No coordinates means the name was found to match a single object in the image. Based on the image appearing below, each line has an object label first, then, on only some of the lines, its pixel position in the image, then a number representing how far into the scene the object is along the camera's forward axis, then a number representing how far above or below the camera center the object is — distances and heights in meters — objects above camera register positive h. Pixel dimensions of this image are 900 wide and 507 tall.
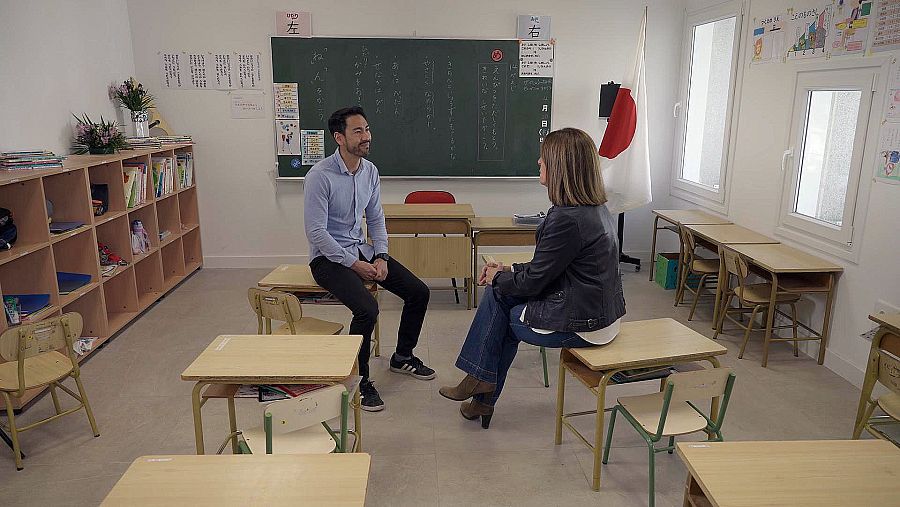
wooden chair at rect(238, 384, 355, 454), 2.10 -1.02
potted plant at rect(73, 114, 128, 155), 4.73 -0.15
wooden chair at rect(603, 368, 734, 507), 2.39 -1.22
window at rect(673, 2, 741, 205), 5.88 +0.16
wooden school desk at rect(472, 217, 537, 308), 5.12 -0.91
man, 3.58 -0.75
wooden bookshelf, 3.67 -0.86
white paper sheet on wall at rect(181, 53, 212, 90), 5.95 +0.44
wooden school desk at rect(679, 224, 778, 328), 4.61 -0.85
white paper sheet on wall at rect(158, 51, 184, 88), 5.93 +0.45
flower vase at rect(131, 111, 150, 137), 5.48 -0.03
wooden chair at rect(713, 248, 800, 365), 4.20 -1.16
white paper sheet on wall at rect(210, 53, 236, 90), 5.95 +0.44
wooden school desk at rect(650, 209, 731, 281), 5.36 -0.83
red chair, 5.61 -0.68
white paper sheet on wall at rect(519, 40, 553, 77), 6.07 +0.59
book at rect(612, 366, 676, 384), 2.70 -1.08
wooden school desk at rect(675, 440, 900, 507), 1.66 -0.96
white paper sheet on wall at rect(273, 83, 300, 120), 6.04 +0.16
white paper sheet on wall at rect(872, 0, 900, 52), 3.54 +0.54
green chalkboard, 6.01 +0.20
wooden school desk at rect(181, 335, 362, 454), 2.37 -0.93
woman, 2.78 -0.62
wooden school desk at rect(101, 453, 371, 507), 1.64 -0.96
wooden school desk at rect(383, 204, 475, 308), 5.04 -0.96
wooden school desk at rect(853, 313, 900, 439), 2.93 -1.05
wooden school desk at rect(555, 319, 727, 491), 2.62 -0.97
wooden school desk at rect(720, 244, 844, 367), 3.98 -0.95
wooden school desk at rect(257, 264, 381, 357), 3.58 -0.92
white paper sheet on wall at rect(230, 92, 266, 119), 6.06 +0.13
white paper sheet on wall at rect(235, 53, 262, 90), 5.97 +0.45
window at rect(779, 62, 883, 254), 3.89 -0.21
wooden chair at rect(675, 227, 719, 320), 4.98 -1.14
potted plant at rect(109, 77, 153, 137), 5.43 +0.15
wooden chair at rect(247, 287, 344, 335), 3.08 -0.91
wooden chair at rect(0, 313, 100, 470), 2.84 -1.17
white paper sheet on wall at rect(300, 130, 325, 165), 6.14 -0.25
